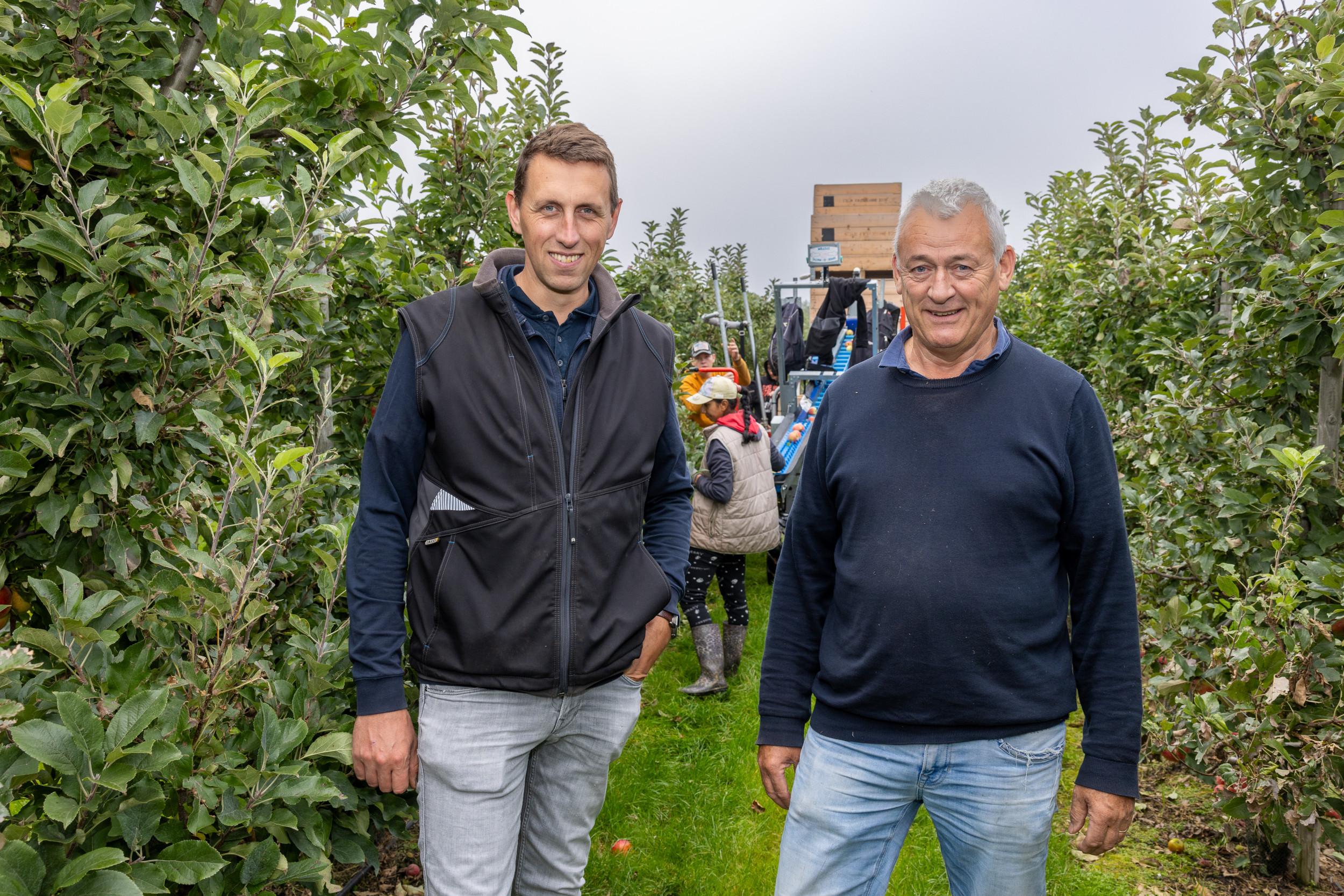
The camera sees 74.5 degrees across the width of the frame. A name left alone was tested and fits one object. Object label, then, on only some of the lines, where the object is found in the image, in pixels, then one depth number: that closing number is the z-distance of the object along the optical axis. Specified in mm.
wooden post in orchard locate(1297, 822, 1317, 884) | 3021
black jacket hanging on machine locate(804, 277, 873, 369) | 8016
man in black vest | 1898
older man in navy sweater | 1821
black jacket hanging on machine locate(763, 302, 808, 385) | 9789
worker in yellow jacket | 7336
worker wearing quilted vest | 5430
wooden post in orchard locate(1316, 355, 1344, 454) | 2920
